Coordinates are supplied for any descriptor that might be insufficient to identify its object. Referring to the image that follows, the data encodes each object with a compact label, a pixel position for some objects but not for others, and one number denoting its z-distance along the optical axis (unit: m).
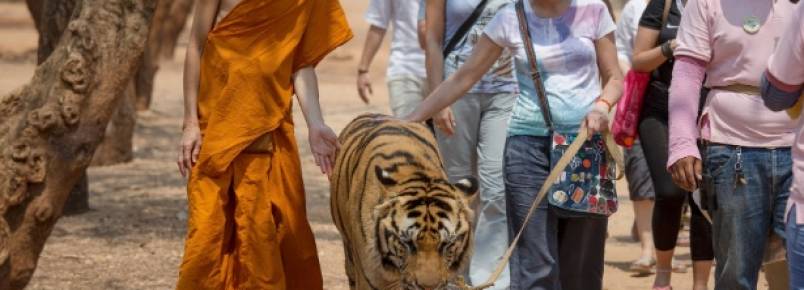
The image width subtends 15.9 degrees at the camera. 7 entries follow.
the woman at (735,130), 10.04
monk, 11.73
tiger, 10.14
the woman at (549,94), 11.52
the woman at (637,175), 16.73
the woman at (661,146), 13.08
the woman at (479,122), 14.16
